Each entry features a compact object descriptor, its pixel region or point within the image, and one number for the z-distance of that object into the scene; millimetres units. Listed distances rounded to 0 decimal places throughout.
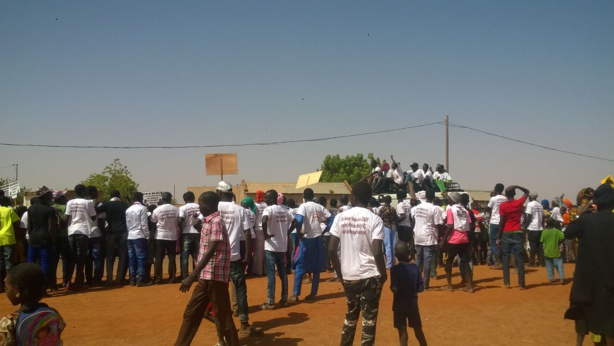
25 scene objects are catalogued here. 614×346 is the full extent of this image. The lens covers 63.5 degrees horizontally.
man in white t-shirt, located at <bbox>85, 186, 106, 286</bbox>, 10508
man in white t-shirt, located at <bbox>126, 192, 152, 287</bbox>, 10758
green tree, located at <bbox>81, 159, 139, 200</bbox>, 48375
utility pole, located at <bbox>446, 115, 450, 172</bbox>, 32731
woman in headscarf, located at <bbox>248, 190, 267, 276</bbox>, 11388
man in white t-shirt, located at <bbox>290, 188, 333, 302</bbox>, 9047
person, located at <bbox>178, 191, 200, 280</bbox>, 10695
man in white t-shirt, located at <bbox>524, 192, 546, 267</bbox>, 12312
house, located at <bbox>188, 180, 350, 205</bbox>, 32531
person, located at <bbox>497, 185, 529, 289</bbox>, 9812
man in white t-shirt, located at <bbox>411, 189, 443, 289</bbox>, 9781
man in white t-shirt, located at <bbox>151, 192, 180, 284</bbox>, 10867
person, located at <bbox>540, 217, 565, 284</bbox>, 10750
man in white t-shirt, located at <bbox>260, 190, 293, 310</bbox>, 8367
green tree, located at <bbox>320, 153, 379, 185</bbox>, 62625
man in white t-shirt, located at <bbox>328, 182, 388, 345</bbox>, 5035
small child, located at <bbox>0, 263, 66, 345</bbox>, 2971
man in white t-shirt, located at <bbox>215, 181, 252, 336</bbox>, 6672
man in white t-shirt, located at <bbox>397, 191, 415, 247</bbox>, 12641
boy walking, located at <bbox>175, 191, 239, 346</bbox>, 5353
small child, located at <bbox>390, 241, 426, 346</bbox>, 5562
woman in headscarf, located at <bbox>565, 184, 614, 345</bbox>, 4453
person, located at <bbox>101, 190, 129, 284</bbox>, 10922
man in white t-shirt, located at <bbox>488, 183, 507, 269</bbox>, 12023
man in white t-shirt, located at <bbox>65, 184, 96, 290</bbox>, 10133
